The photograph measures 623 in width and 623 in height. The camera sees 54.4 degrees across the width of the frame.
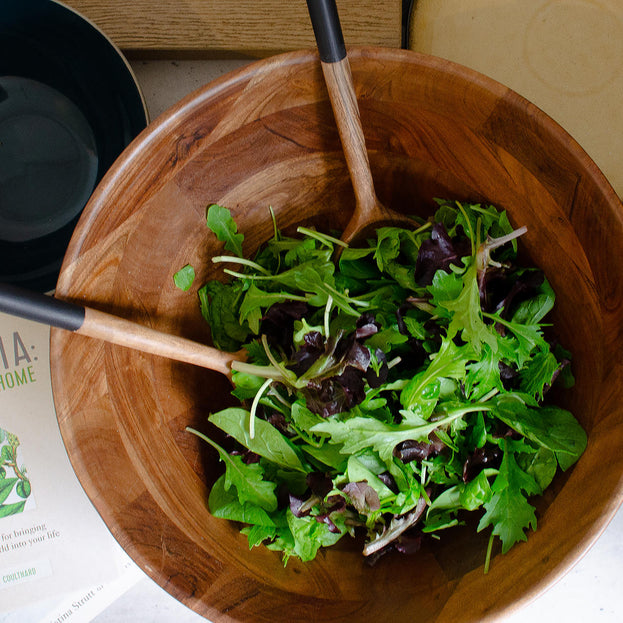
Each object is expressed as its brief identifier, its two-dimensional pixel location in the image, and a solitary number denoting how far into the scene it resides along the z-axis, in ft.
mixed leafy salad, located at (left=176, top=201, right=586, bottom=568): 2.21
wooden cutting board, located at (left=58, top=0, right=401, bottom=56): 3.01
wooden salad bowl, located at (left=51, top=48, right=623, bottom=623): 2.19
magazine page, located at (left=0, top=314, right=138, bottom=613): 3.24
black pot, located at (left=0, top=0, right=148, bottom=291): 3.01
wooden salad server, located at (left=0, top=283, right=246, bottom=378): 2.06
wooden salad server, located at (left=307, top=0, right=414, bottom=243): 2.12
